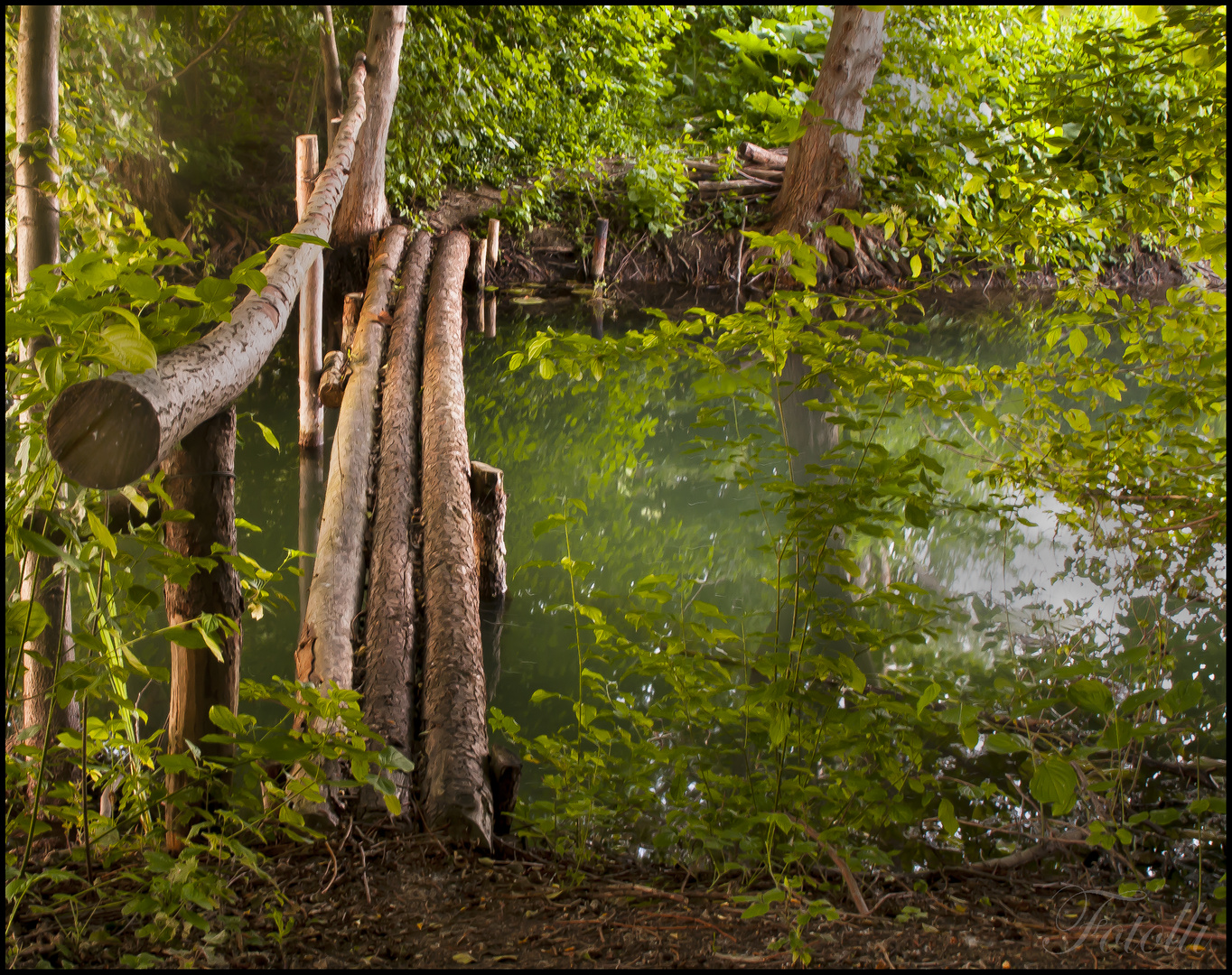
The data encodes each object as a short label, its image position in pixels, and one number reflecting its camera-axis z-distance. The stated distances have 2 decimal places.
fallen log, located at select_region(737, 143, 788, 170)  13.47
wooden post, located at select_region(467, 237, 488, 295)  9.96
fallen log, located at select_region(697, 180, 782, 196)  13.12
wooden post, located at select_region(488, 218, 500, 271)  10.70
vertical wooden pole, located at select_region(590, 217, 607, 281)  12.26
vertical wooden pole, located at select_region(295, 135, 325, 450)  5.84
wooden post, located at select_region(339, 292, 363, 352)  6.61
